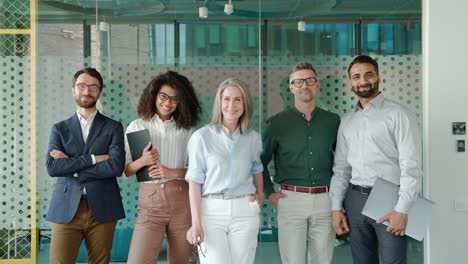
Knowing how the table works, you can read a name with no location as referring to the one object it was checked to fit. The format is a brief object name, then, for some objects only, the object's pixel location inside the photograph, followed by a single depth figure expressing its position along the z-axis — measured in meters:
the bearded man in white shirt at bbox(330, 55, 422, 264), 3.61
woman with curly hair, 3.77
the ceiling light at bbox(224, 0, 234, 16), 4.96
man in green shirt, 3.85
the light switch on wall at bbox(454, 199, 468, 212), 4.62
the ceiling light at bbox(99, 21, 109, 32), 5.00
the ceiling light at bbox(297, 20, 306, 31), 4.93
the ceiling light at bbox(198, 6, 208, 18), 4.97
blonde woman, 3.44
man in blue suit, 3.75
